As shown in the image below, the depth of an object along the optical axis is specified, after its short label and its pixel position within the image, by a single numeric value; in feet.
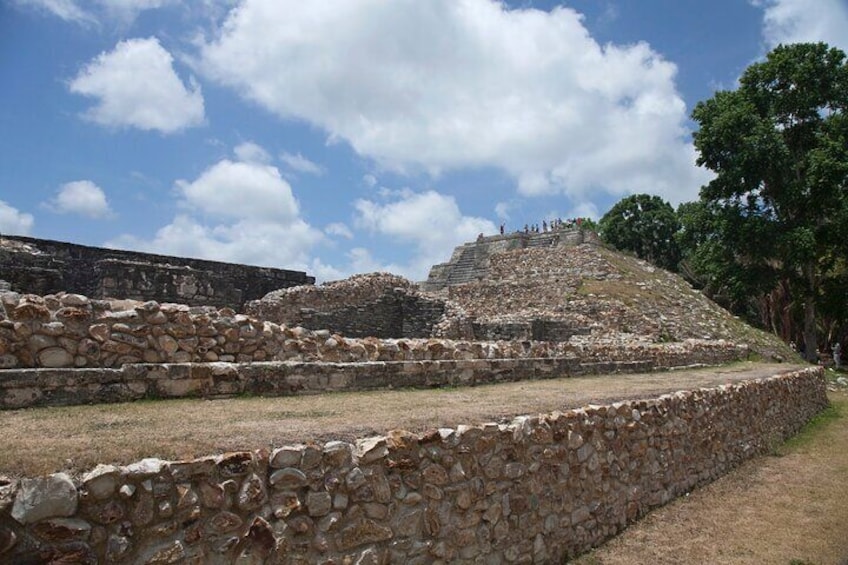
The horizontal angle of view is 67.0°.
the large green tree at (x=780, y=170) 81.20
